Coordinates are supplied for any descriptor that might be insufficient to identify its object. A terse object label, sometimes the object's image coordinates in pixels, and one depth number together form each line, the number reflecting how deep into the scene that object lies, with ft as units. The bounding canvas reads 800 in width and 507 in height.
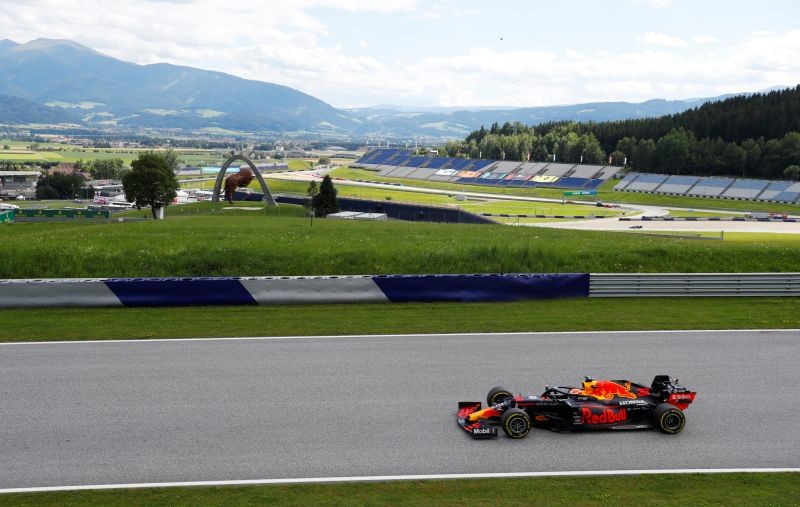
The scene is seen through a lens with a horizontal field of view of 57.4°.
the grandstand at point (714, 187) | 357.41
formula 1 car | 39.88
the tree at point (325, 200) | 233.55
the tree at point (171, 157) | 626.31
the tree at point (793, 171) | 389.19
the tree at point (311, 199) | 241.14
